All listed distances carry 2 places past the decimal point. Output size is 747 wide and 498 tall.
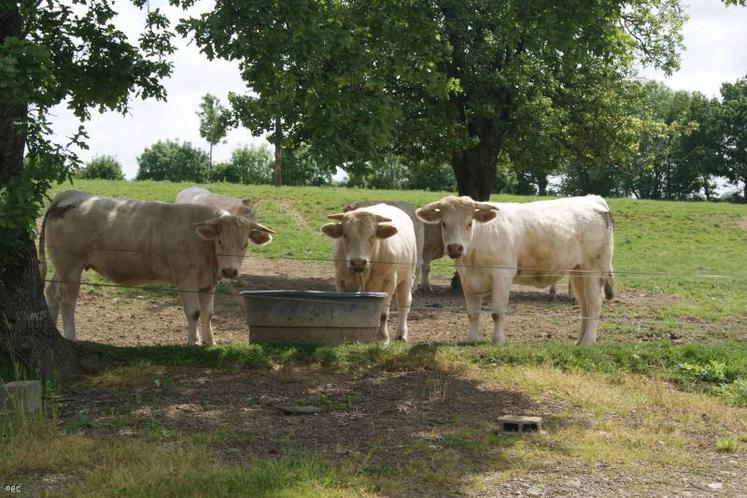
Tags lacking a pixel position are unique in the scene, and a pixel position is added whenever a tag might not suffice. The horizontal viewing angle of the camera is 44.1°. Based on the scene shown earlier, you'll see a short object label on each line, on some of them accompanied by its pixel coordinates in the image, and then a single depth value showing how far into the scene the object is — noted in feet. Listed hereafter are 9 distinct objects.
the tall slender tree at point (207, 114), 247.29
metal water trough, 37.27
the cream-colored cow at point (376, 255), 40.16
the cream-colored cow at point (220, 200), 61.62
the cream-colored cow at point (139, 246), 41.22
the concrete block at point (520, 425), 27.68
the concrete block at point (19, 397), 26.12
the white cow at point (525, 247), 41.06
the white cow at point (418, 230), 67.67
